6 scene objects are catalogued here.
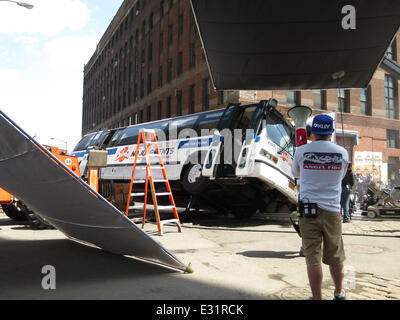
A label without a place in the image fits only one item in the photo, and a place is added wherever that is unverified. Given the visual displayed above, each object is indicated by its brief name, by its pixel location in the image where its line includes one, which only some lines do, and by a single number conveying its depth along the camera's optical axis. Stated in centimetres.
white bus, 846
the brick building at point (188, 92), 2567
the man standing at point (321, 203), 311
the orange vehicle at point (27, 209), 790
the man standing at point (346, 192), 1015
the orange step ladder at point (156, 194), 733
